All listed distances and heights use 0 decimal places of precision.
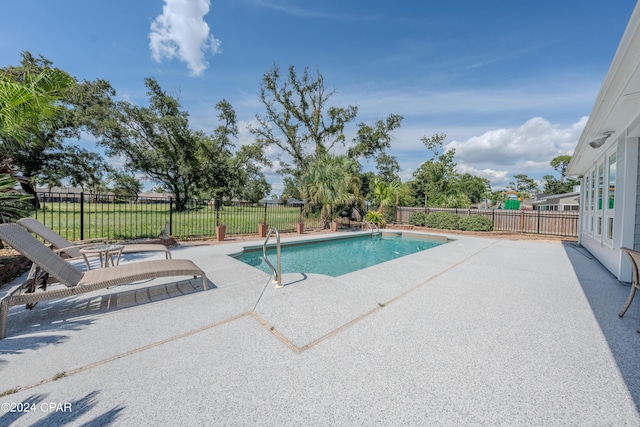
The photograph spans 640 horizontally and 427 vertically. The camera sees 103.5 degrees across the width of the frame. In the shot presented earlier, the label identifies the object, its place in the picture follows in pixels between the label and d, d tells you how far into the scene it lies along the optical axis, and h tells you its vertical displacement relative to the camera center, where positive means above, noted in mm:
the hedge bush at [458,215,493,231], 13125 -679
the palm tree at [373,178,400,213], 16703 +1049
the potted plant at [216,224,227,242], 8695 -921
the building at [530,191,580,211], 22548 +1038
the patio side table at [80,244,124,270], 4091 -785
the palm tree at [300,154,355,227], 12344 +1148
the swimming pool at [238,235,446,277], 6946 -1576
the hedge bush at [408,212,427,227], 15242 -543
